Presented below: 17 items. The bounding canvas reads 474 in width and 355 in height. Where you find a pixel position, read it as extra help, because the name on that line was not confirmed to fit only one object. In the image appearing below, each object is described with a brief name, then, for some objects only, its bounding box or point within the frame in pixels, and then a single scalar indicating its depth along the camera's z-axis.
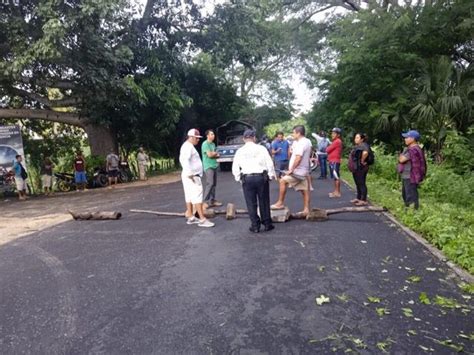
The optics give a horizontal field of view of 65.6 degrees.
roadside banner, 12.96
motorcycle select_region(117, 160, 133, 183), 17.19
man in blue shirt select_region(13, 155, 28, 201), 12.78
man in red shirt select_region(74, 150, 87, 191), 14.94
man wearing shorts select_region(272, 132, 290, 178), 11.19
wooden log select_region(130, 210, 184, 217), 7.68
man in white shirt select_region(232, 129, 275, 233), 5.90
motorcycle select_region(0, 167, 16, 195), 13.07
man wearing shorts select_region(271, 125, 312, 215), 6.71
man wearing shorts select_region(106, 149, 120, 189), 15.84
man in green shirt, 7.70
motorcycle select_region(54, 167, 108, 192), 15.45
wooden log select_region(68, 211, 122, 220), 7.89
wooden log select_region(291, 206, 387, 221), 6.67
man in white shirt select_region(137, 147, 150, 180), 17.58
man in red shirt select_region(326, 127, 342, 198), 9.05
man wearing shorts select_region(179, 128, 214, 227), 6.58
